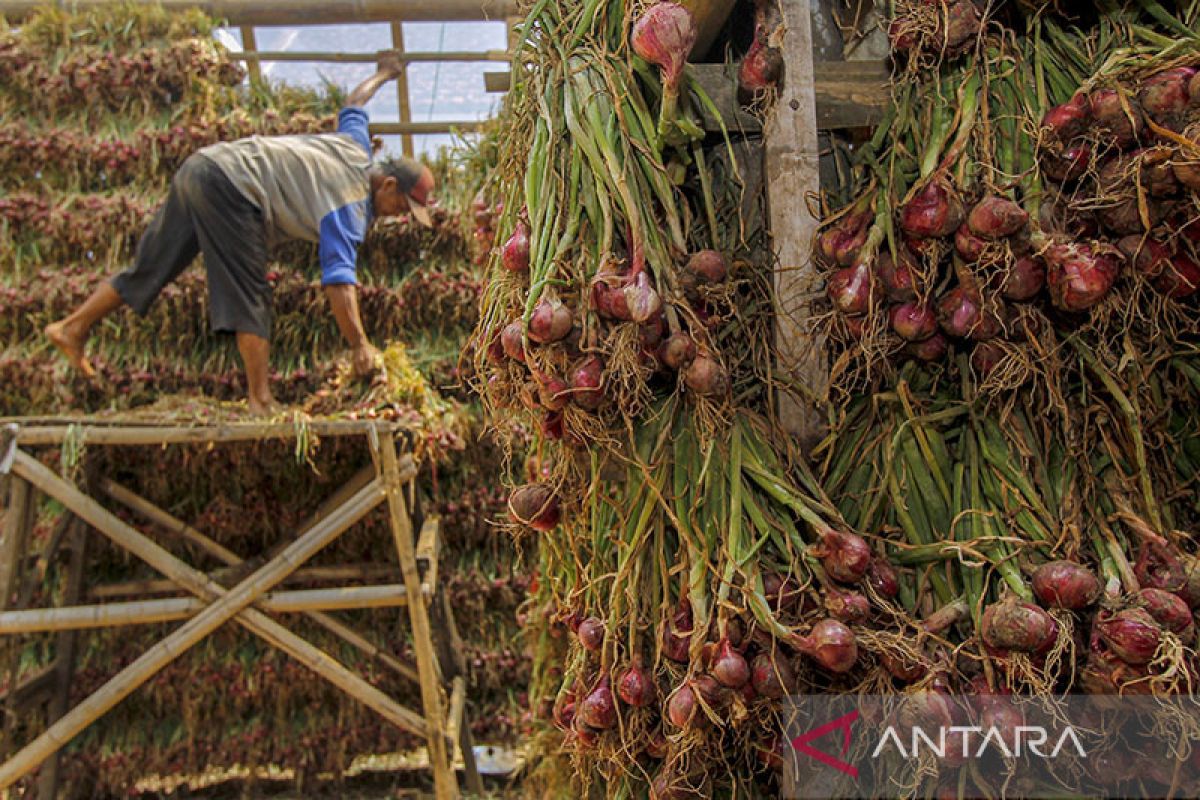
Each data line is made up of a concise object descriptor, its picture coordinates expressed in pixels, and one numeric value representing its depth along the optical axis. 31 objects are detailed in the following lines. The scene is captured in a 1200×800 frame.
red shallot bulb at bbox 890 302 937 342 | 1.09
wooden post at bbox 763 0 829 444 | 1.18
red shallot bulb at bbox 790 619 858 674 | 0.95
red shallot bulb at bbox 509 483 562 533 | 1.23
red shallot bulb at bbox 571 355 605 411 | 1.04
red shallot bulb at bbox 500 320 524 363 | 1.08
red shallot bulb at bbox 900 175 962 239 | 1.05
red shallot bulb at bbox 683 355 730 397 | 1.08
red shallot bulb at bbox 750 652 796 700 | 0.99
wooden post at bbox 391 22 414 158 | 3.73
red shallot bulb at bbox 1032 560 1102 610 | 0.93
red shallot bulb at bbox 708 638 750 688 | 0.97
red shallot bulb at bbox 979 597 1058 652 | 0.90
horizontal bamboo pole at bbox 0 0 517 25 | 3.51
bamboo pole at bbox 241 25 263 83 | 3.69
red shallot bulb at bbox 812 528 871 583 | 1.01
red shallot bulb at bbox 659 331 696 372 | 1.08
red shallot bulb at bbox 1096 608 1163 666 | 0.87
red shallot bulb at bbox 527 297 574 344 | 1.03
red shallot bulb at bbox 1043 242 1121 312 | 1.00
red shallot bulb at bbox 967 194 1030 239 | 1.01
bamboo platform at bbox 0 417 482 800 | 2.46
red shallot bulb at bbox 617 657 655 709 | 1.08
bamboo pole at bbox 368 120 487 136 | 3.72
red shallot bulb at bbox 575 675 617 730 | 1.12
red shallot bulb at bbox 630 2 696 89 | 1.06
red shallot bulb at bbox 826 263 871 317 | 1.07
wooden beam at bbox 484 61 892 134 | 1.22
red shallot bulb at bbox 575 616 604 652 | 1.16
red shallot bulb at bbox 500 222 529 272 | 1.16
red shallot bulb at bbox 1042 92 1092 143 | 1.04
